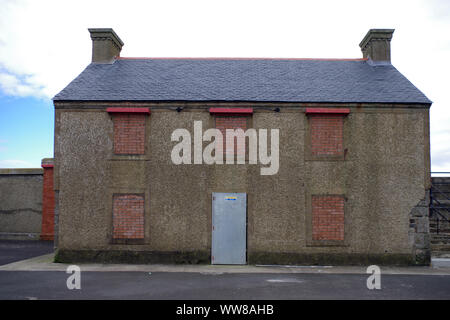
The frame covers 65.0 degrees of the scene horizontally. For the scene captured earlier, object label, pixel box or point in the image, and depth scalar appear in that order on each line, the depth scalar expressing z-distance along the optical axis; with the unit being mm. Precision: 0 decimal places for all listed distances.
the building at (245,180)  11016
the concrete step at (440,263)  10906
